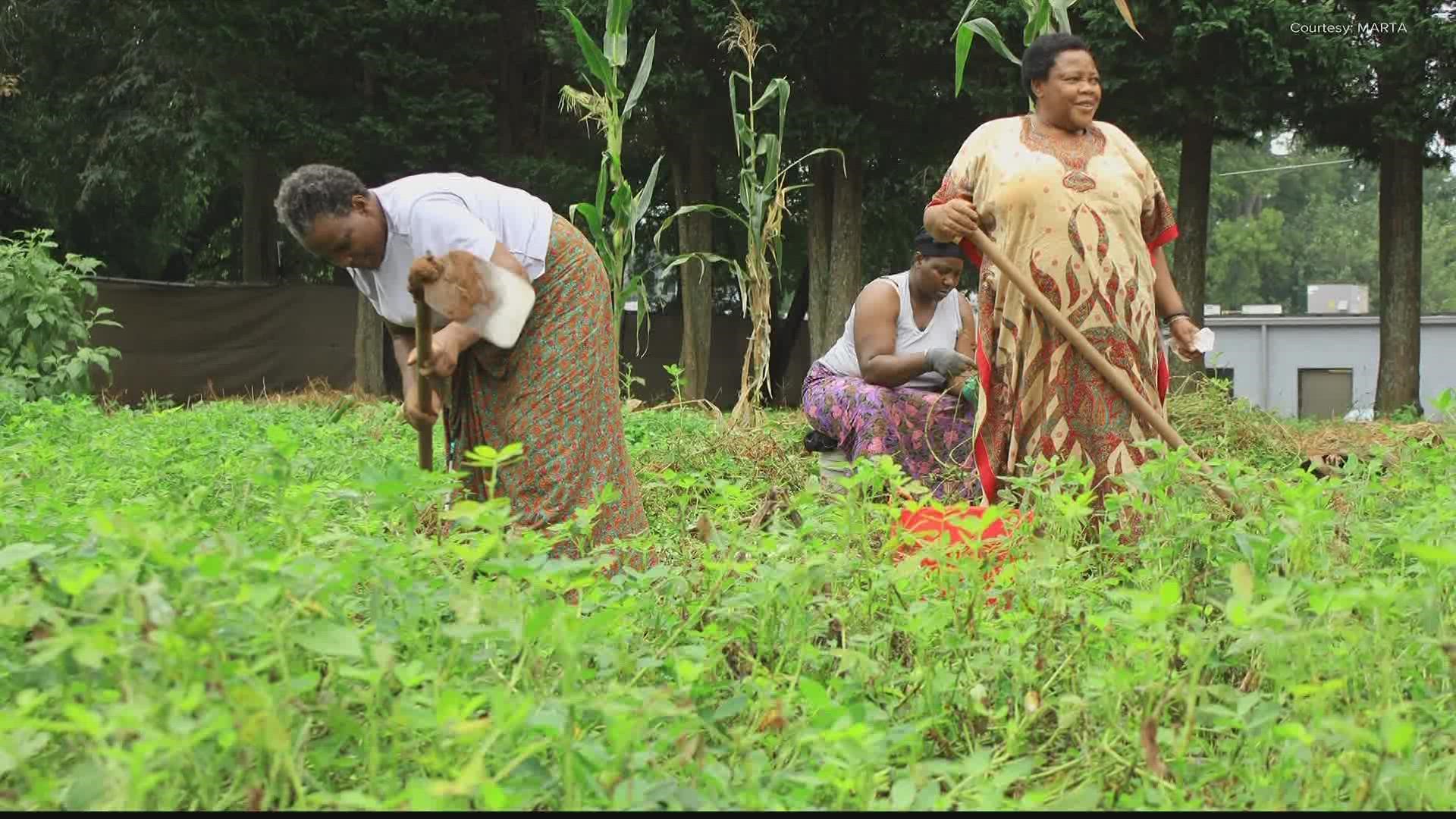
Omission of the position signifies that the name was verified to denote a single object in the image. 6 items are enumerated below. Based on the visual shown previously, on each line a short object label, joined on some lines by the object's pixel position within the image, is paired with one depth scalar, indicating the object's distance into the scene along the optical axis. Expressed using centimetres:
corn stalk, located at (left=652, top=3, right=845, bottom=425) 828
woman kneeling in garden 538
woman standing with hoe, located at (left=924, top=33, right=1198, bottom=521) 406
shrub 904
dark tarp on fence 1741
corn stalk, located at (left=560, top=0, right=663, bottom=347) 725
